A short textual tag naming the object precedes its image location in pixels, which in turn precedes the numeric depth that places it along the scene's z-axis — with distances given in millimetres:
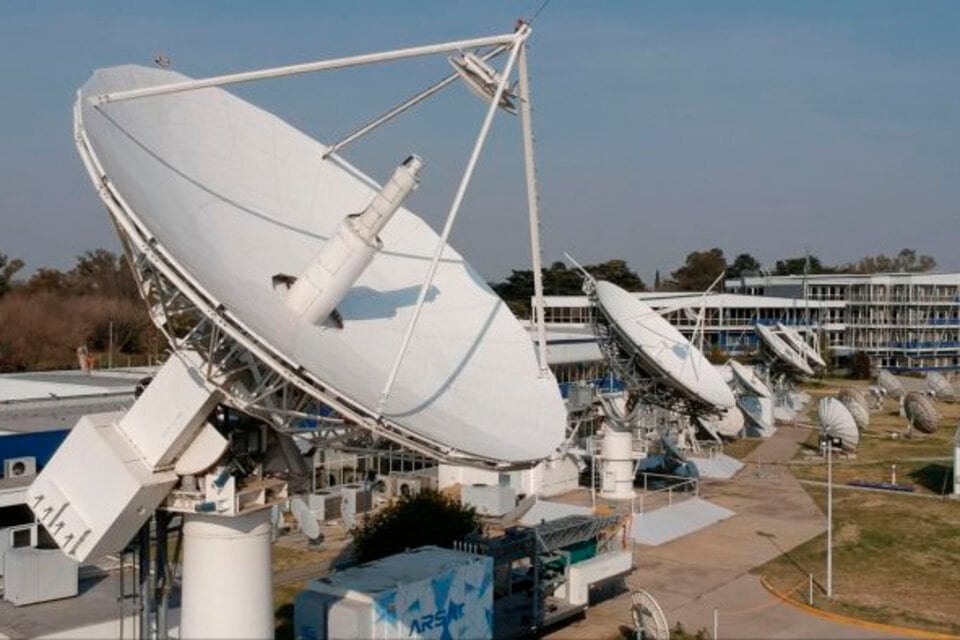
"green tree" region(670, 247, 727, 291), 171625
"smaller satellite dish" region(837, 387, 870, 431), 61031
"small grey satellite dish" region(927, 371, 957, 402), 84688
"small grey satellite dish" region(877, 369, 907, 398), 84875
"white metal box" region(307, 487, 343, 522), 35647
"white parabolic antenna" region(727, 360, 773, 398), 61094
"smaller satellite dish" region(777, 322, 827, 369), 70188
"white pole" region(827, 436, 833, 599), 27822
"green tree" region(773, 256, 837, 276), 187925
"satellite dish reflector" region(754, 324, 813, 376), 63844
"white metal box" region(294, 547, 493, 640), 18688
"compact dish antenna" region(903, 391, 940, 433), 61406
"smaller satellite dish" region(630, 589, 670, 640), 22453
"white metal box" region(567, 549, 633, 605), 24969
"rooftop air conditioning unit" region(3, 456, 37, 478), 31203
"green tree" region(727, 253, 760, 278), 187875
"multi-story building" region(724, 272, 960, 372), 116375
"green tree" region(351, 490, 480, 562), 26141
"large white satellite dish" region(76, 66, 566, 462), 14555
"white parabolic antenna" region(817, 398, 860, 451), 53156
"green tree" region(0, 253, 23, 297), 102612
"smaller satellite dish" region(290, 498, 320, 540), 32000
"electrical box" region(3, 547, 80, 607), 25422
